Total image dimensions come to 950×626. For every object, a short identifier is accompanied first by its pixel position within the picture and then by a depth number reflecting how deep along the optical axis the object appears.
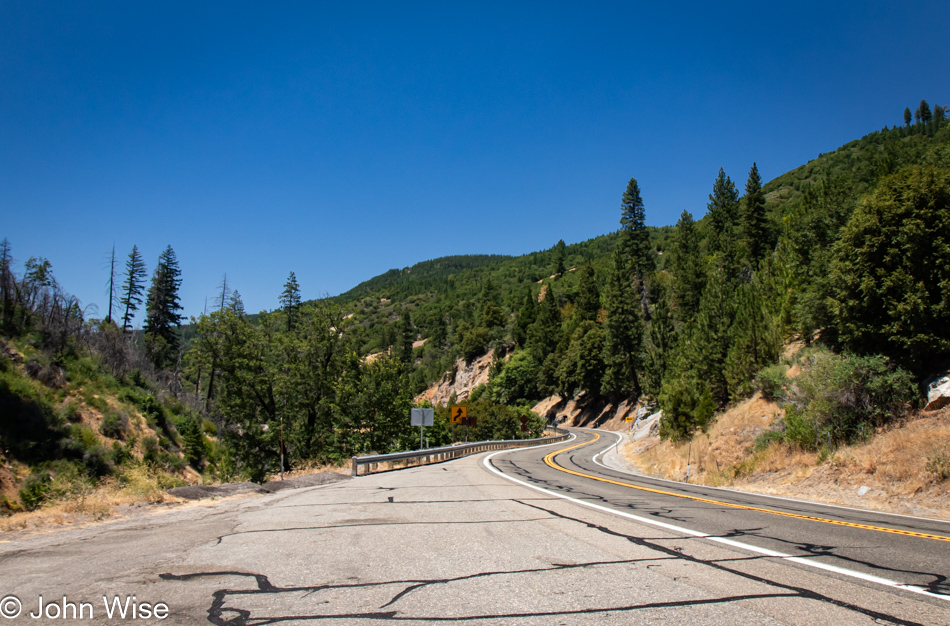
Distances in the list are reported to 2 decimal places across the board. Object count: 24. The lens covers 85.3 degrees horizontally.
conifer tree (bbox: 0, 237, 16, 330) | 27.86
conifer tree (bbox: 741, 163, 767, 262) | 66.44
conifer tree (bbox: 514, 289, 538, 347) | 109.44
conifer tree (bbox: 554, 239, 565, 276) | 154.02
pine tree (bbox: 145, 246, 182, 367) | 67.56
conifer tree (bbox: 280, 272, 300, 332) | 68.56
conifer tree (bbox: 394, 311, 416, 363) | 145.79
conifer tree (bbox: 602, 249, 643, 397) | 71.12
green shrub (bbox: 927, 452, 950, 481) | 10.81
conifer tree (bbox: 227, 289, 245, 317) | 54.05
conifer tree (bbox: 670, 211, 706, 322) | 68.09
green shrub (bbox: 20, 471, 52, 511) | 16.77
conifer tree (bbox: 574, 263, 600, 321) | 93.44
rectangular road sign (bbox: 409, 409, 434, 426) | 26.08
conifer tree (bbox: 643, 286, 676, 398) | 55.56
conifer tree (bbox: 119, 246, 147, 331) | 64.69
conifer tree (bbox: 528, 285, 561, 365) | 96.31
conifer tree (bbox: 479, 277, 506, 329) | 127.50
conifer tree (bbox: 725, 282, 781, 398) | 25.04
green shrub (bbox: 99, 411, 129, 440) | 28.00
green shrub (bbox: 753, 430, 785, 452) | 17.48
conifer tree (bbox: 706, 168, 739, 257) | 88.56
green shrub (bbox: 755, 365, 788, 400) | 19.97
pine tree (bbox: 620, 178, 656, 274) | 94.75
